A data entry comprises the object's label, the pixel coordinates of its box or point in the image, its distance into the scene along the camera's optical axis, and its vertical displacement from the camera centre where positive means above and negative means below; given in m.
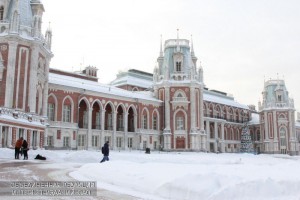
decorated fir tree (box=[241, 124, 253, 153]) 68.93 -0.93
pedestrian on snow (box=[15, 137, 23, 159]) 21.54 -0.57
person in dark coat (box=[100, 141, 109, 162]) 21.52 -0.88
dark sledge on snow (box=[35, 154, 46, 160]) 23.16 -1.38
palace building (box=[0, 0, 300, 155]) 32.00 +4.71
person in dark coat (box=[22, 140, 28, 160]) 22.20 -0.79
